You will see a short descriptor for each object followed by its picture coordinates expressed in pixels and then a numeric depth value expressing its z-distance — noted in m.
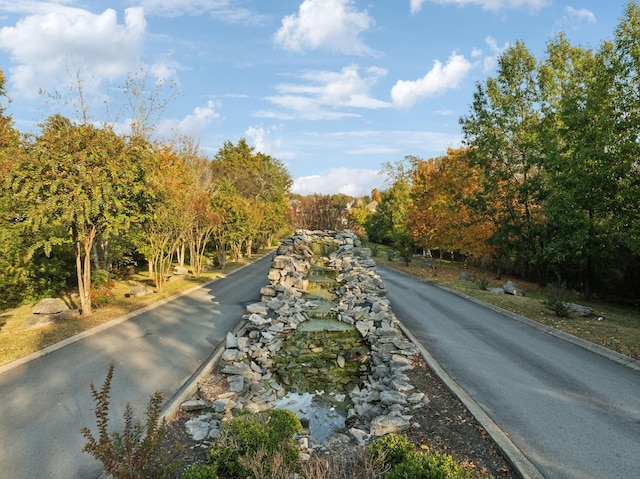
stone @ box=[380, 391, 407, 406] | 7.85
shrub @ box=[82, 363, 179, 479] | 4.30
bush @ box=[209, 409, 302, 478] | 5.36
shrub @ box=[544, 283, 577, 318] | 14.34
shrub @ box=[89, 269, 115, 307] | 16.20
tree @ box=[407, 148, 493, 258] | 28.03
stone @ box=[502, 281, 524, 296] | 21.25
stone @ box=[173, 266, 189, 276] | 26.62
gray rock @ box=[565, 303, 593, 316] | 14.86
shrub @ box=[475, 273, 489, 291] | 21.36
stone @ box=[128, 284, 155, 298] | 19.28
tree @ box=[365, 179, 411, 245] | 45.86
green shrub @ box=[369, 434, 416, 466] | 5.28
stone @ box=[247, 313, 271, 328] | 12.88
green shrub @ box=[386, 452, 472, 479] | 4.61
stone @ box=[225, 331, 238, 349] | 11.16
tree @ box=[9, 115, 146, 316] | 12.34
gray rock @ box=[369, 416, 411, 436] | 6.78
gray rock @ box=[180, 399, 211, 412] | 7.69
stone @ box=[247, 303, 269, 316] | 13.97
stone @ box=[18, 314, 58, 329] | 13.07
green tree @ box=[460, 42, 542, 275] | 25.97
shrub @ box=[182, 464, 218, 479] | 4.88
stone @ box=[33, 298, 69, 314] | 14.41
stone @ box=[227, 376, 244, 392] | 8.86
